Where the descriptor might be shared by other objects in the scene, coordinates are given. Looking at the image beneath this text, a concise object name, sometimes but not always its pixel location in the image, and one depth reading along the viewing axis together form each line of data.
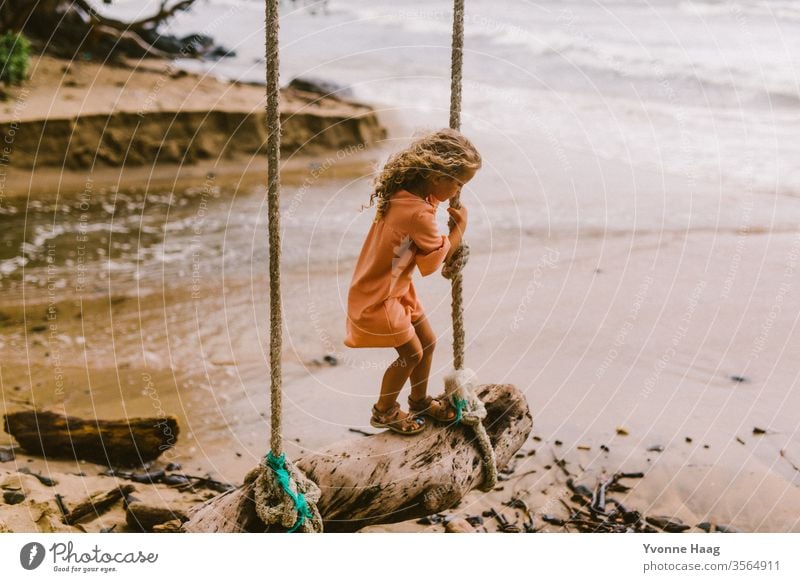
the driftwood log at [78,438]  2.42
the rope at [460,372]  1.75
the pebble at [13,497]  2.10
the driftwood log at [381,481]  1.65
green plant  5.41
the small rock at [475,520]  2.23
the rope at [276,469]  1.58
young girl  1.65
